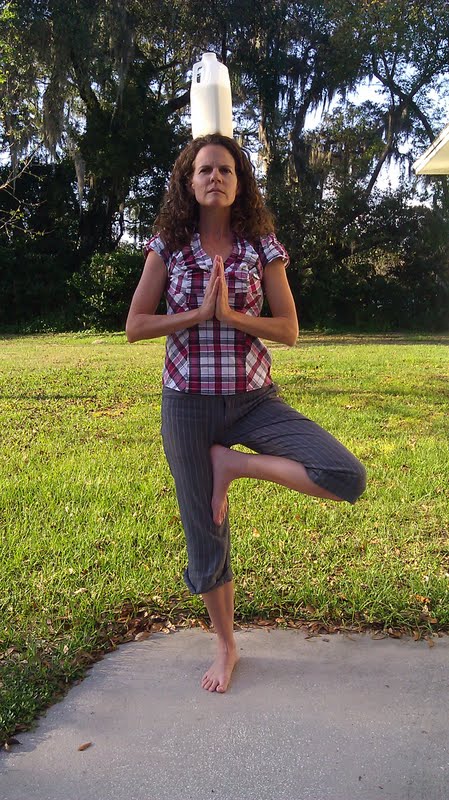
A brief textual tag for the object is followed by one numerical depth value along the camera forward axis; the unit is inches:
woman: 87.3
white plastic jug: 92.0
